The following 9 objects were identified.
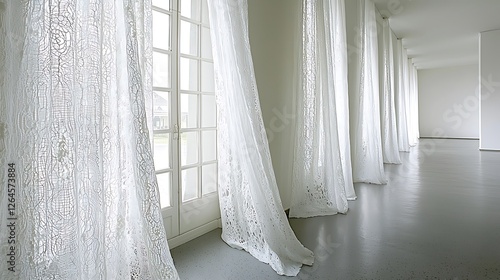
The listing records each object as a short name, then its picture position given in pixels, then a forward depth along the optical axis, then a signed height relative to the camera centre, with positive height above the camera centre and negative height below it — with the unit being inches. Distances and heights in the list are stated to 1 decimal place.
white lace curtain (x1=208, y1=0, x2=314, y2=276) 97.0 -3.5
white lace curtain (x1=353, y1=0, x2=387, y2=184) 212.7 +8.2
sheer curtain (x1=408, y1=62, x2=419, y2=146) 493.4 +40.0
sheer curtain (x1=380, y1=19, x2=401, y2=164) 285.5 +20.1
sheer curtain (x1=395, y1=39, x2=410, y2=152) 371.2 +30.1
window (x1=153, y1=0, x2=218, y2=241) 96.8 +9.4
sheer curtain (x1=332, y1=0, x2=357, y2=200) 177.5 +30.9
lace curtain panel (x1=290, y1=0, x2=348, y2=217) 143.4 +0.3
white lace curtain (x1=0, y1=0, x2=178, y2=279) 47.8 -0.9
